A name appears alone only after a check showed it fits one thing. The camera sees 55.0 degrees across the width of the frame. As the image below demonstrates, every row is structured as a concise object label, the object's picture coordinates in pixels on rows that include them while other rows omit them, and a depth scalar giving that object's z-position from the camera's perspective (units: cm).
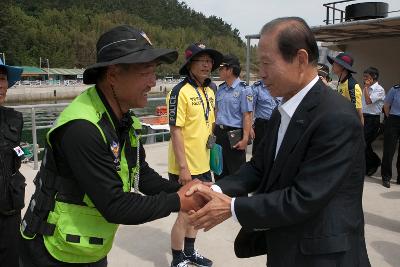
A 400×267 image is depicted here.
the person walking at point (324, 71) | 500
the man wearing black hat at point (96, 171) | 151
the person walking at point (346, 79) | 555
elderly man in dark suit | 142
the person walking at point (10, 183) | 223
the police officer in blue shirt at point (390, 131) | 574
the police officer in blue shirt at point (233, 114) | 441
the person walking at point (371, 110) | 624
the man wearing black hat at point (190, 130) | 318
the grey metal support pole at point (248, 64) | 838
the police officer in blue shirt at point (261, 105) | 562
